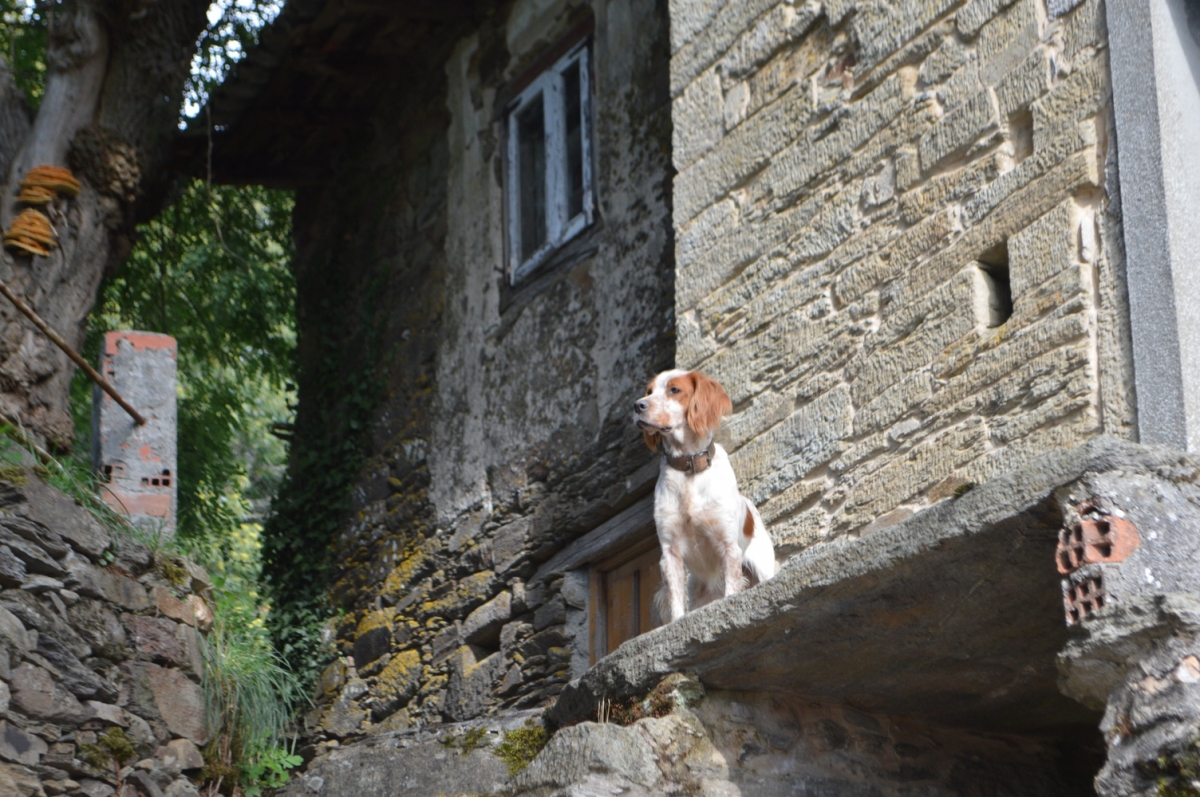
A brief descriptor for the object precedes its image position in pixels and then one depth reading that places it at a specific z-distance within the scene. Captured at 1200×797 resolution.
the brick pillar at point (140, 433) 6.95
